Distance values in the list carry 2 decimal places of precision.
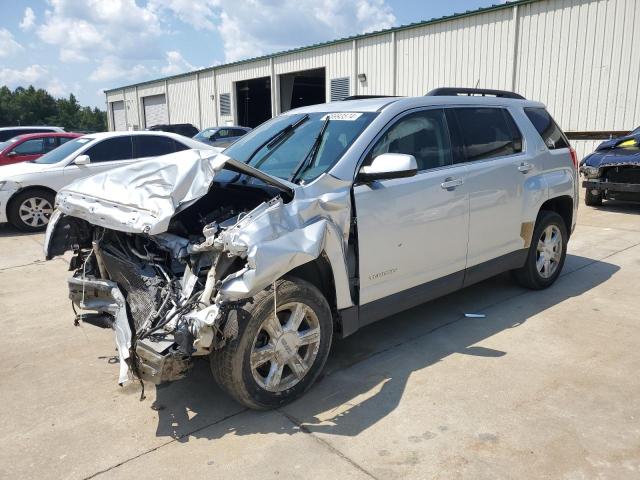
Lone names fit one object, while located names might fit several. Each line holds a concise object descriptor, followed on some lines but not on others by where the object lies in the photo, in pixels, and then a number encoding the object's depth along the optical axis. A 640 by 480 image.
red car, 11.39
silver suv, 2.99
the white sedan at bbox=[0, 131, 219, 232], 9.05
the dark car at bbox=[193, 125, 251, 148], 20.56
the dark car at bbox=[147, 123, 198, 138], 22.55
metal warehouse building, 13.16
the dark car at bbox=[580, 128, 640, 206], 9.52
